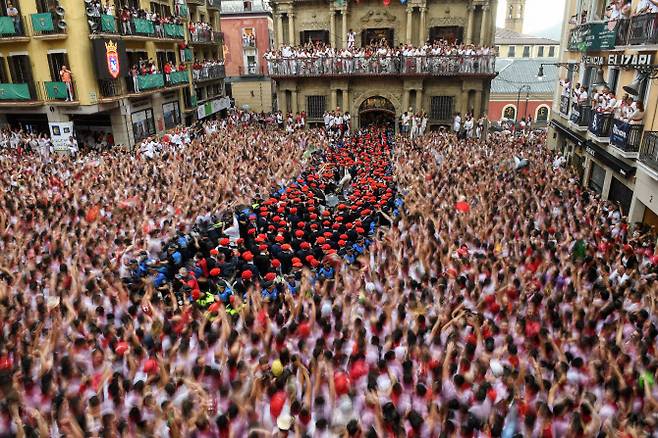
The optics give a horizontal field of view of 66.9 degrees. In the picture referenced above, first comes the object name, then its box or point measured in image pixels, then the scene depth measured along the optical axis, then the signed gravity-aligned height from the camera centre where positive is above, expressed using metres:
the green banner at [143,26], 22.70 +0.98
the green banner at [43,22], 18.89 +1.01
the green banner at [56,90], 19.72 -1.52
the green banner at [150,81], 22.75 -1.48
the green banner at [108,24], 20.17 +0.97
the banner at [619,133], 12.63 -2.26
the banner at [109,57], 19.78 -0.33
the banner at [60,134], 20.27 -3.26
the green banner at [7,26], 19.21 +0.89
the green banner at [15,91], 20.05 -1.55
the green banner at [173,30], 25.98 +0.89
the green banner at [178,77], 26.07 -1.50
